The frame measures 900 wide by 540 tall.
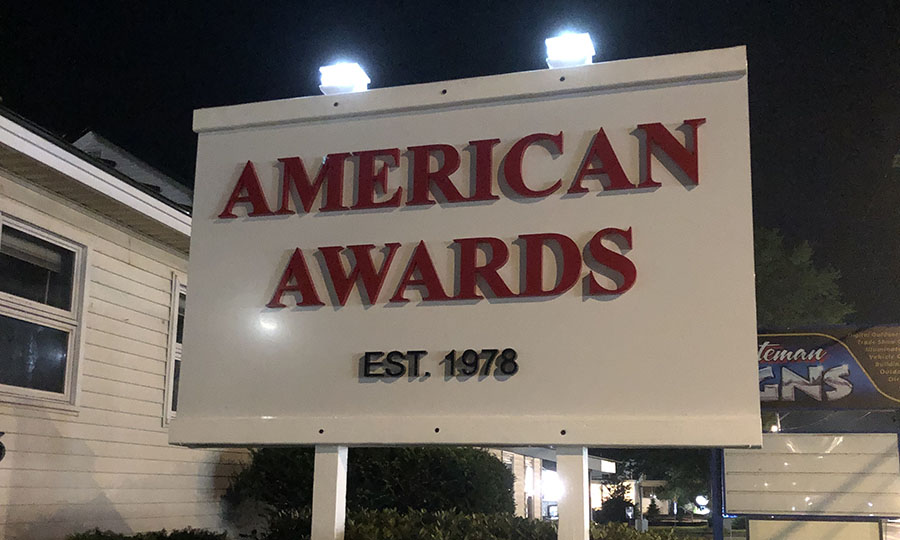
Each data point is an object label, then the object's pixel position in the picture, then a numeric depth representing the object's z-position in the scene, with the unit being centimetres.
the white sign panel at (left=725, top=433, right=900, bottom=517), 991
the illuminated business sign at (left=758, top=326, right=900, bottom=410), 1005
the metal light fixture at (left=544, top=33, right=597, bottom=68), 384
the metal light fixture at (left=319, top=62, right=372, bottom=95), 414
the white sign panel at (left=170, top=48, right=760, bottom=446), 349
